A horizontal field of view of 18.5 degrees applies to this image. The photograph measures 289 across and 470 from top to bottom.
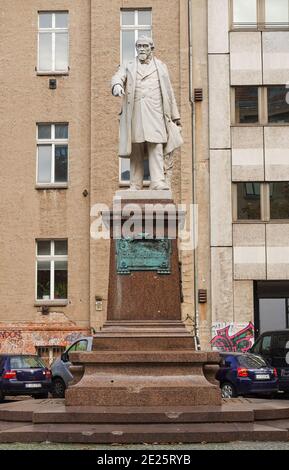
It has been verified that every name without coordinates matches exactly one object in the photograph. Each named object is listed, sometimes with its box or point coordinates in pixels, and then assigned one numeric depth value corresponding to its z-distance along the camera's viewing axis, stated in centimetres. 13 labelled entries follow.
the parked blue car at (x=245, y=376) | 2116
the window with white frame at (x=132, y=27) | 2955
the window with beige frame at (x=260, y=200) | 2850
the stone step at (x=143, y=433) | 1043
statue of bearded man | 1407
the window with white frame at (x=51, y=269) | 2881
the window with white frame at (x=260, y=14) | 2923
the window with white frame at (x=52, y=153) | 2952
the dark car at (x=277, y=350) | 2302
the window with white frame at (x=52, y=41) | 2989
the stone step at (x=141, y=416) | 1108
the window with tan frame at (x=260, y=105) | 2894
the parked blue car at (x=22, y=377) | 2239
